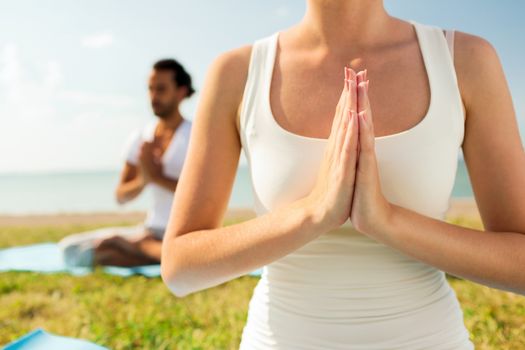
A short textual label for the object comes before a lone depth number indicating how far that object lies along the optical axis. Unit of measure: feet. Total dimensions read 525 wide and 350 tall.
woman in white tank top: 4.35
